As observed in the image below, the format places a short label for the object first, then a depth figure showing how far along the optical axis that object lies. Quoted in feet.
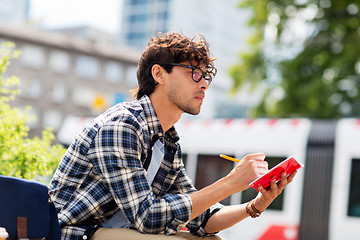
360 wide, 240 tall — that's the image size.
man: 7.58
